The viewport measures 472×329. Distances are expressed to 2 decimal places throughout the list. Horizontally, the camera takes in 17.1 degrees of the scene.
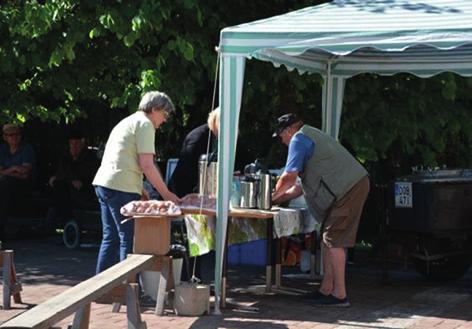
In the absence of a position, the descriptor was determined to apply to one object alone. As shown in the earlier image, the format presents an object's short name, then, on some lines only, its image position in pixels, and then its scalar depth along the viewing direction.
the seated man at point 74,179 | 19.98
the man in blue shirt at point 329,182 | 12.88
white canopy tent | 11.80
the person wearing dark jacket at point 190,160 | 13.87
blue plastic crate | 15.99
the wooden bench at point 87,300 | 8.15
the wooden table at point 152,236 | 11.79
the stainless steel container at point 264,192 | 12.98
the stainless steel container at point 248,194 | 13.00
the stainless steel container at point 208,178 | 13.10
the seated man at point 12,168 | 20.01
